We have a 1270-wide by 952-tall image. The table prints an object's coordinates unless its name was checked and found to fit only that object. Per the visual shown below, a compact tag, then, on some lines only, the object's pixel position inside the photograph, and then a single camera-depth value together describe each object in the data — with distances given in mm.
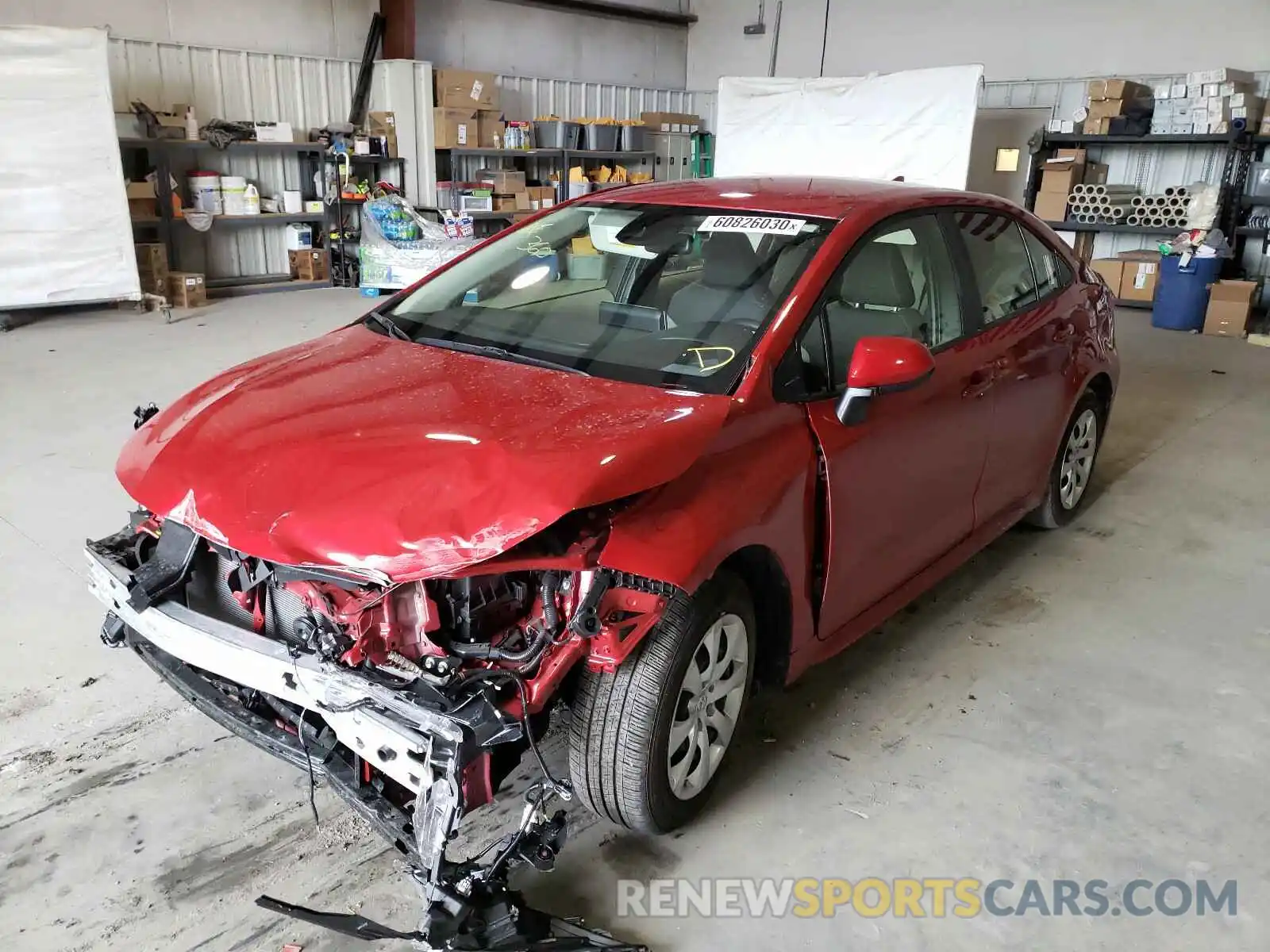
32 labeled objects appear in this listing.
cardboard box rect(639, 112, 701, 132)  12961
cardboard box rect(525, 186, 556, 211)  11666
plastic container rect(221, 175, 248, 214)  9078
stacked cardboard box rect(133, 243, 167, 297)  8695
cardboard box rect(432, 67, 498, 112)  10469
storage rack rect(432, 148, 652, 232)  10977
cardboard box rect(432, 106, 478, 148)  10508
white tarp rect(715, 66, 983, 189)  9844
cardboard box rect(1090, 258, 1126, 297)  9703
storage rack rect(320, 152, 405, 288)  10008
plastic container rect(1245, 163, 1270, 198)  8898
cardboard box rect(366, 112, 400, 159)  10305
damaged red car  1744
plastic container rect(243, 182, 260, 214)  9195
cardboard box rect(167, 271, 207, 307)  8570
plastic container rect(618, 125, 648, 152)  12500
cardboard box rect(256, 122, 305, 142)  9203
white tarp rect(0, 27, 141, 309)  7301
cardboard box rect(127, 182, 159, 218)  8531
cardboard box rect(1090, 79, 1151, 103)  9367
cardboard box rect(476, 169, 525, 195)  11219
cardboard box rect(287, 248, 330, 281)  10000
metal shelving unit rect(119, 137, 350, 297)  8539
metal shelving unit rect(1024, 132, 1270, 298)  8930
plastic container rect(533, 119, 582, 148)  11875
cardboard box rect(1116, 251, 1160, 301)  9539
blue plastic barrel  8664
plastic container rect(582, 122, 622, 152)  12133
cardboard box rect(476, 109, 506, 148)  11031
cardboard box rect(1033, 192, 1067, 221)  9984
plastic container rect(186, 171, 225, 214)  8930
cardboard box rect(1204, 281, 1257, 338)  8430
